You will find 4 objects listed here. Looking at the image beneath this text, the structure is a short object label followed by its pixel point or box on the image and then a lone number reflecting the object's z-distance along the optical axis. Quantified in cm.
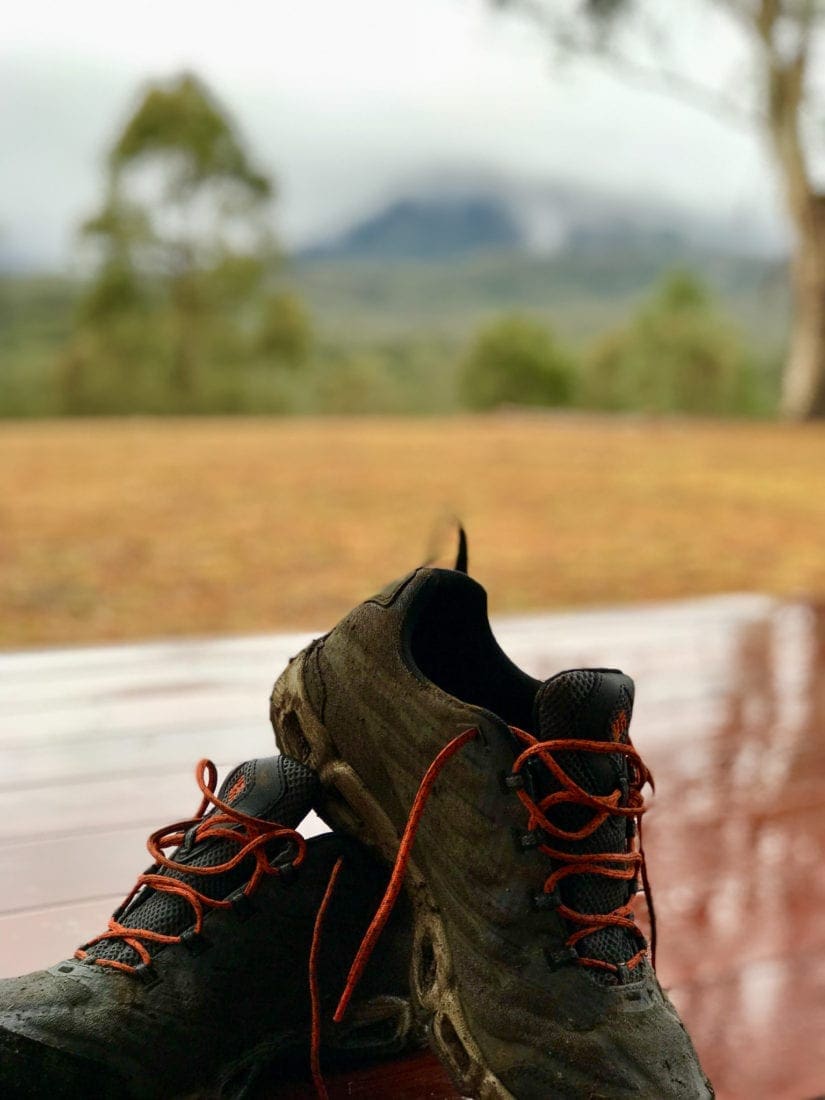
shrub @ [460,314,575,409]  2694
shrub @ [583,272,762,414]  1872
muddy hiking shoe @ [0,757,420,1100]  68
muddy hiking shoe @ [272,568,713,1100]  67
